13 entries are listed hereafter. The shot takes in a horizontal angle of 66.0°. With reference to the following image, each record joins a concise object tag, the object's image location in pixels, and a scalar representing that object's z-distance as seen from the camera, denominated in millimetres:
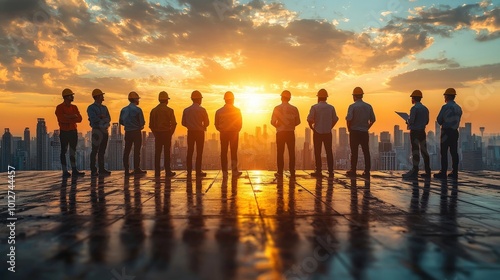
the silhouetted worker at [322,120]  11156
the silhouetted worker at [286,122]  10953
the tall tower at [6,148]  69562
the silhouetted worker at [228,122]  11148
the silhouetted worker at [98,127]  11469
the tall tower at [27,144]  81500
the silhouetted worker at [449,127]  10562
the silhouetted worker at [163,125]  11344
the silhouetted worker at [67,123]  11047
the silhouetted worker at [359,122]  10984
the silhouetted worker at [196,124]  11031
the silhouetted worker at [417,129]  10703
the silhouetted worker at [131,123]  11500
